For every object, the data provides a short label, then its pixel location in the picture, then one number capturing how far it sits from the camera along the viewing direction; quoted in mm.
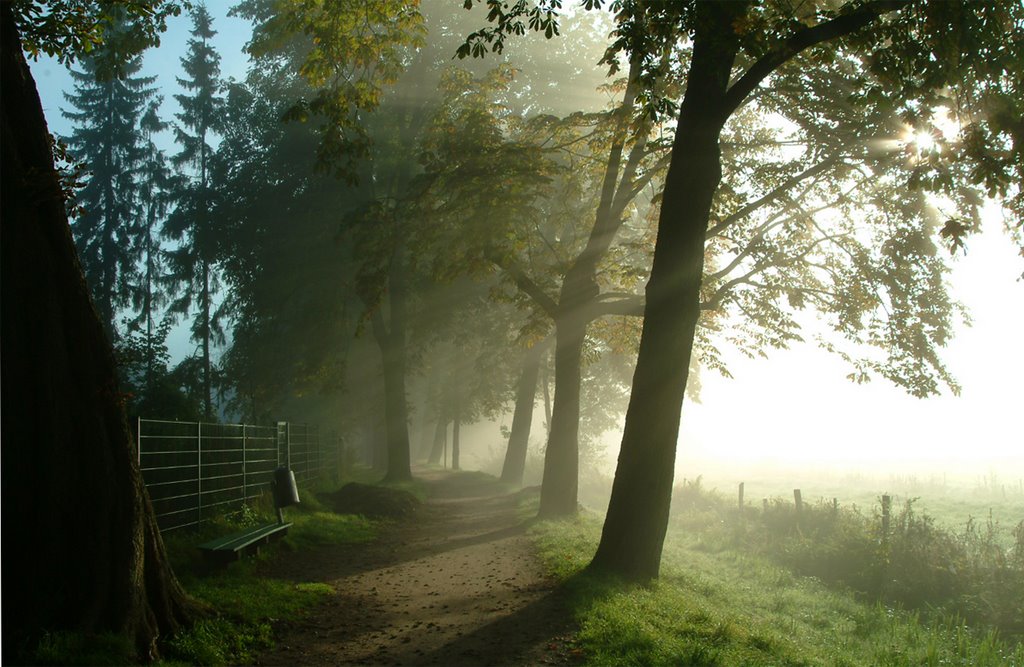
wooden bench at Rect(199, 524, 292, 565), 9213
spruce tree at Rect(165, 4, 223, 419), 29859
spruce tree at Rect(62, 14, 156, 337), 36594
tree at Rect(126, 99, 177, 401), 37219
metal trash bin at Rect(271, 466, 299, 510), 12023
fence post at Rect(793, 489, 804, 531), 20308
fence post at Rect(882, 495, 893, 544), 16111
